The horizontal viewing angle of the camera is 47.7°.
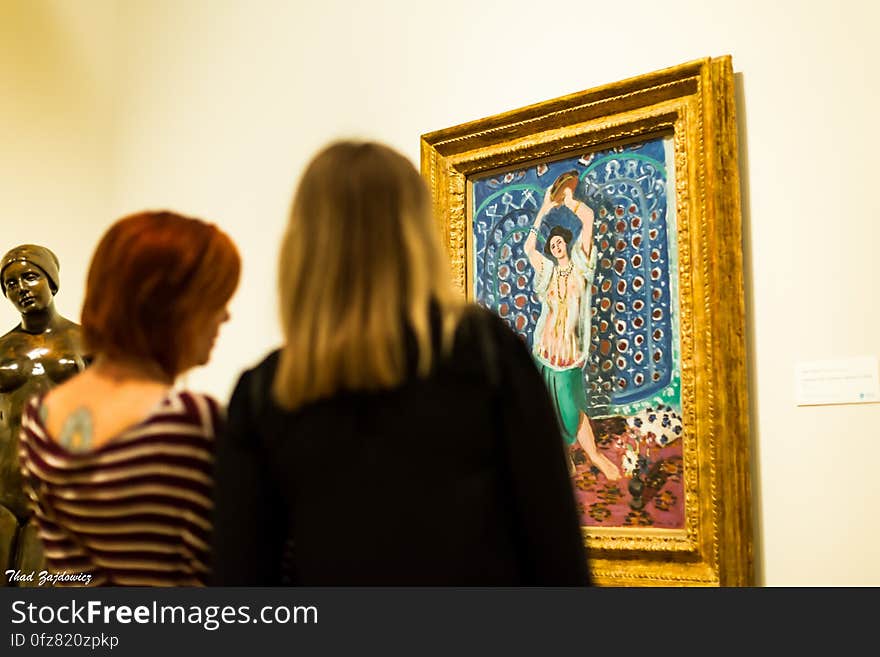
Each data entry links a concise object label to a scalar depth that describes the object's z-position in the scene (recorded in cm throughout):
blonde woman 137
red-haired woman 153
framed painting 270
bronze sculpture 353
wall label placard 251
